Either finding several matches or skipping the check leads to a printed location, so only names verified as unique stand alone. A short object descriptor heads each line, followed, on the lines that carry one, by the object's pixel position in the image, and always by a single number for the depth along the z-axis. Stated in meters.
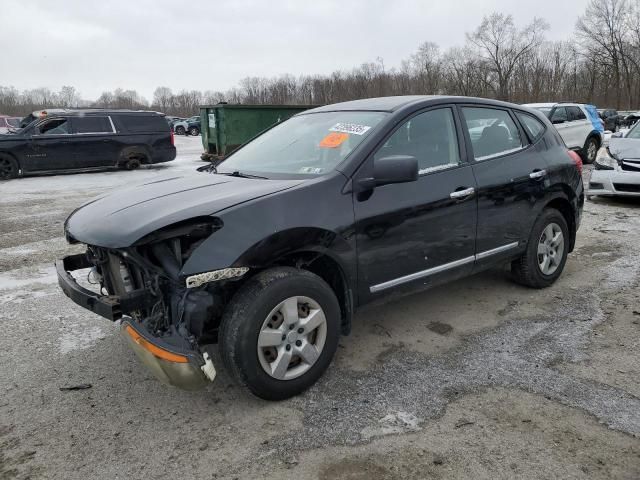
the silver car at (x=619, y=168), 8.27
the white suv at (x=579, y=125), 13.39
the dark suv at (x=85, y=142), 13.27
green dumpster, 15.26
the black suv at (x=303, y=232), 2.67
